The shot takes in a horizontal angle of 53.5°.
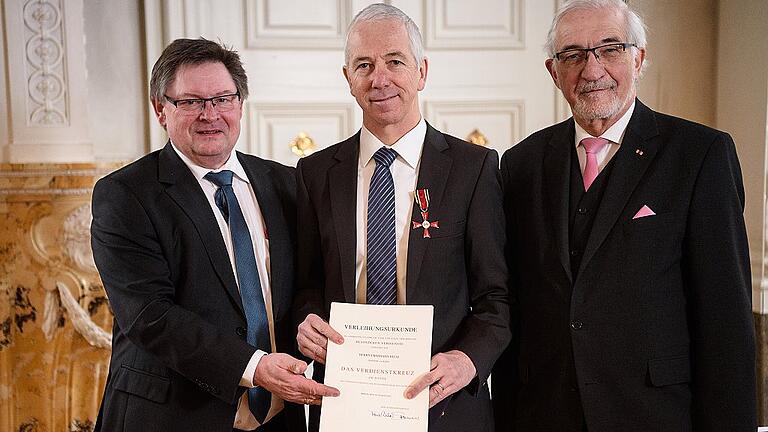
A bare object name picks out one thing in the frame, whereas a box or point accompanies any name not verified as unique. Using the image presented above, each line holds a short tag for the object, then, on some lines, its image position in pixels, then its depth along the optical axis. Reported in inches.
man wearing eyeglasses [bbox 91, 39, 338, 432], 70.7
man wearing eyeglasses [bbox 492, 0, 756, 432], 68.7
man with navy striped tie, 70.9
